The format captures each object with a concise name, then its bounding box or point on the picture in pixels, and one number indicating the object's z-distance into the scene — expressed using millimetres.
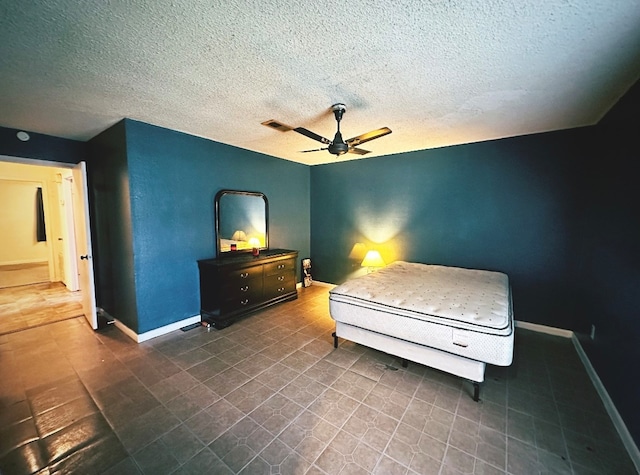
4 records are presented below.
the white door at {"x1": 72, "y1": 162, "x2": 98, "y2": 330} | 3238
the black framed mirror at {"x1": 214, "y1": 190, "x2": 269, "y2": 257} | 3807
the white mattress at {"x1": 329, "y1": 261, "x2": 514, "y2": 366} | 1909
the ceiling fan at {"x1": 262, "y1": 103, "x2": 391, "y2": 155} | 2354
